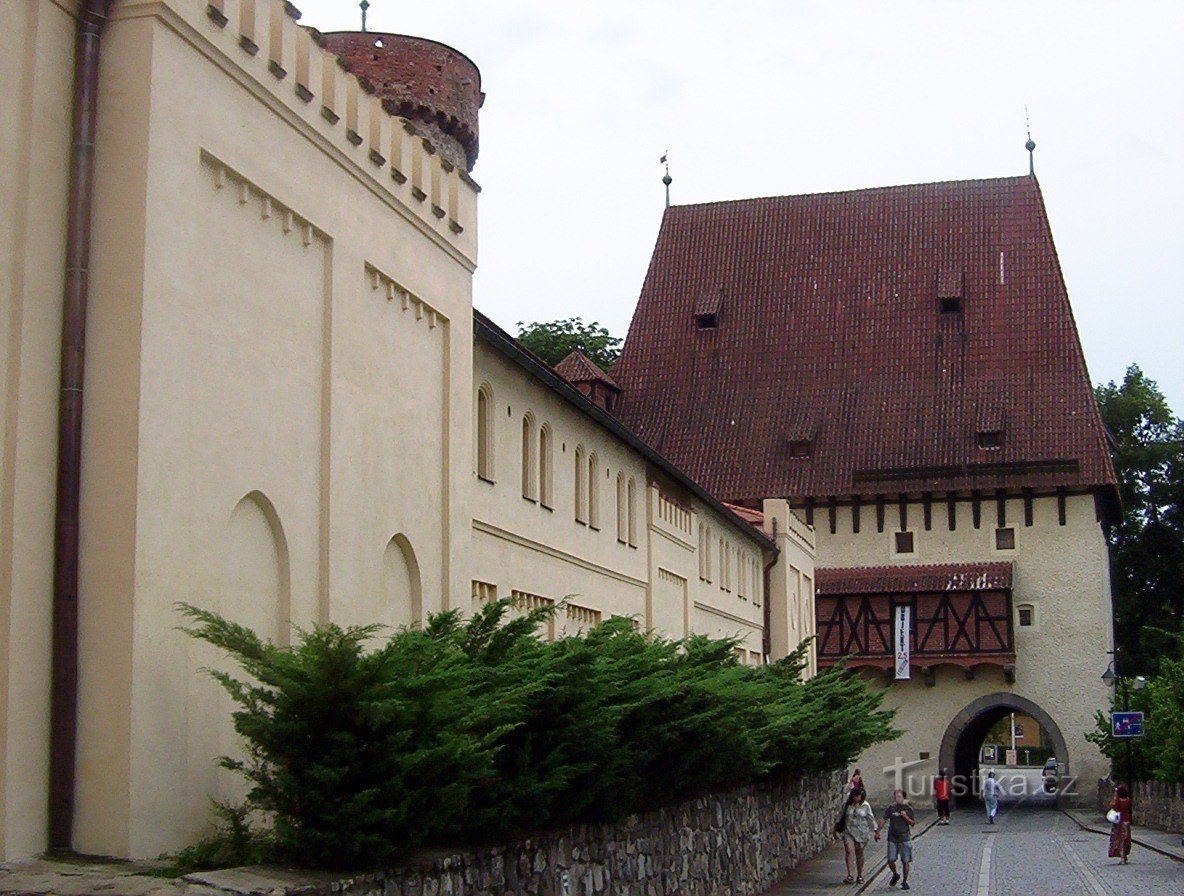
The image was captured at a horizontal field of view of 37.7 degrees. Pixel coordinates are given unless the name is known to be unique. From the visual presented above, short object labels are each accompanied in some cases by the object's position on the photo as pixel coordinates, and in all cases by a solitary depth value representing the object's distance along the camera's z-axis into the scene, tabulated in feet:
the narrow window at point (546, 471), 79.30
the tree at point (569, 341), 217.07
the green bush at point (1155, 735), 100.61
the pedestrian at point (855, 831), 82.89
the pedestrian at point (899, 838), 81.66
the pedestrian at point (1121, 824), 94.58
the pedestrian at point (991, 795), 155.74
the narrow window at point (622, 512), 93.91
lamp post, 127.03
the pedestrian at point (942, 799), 158.10
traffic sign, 112.57
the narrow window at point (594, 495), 87.40
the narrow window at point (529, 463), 76.59
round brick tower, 134.21
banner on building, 179.11
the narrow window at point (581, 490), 85.56
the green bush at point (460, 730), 30.53
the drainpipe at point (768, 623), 141.34
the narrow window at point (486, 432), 70.08
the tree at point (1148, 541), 228.02
